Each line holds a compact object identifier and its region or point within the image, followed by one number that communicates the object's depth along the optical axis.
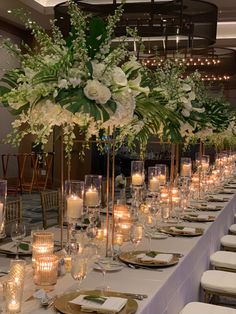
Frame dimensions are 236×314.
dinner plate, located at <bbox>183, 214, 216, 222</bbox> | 4.24
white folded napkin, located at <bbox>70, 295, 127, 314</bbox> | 2.04
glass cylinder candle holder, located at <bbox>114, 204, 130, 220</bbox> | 3.45
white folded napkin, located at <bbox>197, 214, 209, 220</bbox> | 4.31
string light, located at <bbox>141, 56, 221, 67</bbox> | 9.04
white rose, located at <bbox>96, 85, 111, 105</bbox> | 2.36
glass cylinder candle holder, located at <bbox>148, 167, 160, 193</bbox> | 4.31
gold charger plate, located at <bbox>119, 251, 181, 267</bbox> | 2.74
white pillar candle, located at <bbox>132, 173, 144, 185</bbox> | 4.43
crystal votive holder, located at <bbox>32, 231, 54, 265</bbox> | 2.42
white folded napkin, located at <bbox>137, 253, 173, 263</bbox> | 2.80
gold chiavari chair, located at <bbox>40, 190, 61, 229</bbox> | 4.41
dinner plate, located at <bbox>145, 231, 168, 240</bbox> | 3.50
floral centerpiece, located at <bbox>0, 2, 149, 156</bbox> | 2.36
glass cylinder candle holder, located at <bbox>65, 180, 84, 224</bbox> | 2.79
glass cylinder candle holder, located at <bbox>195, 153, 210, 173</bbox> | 6.23
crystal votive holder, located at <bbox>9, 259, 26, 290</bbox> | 2.06
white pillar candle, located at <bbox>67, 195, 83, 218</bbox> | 2.79
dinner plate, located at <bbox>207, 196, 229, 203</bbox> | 5.55
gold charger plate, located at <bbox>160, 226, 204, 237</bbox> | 3.60
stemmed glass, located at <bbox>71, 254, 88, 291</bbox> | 2.21
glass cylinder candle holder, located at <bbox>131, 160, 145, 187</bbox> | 4.44
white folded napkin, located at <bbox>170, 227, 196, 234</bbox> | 3.65
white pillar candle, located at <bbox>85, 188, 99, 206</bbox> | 3.26
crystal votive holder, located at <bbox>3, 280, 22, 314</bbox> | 1.97
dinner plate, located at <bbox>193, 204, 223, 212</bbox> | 4.88
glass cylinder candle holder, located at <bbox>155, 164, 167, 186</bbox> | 4.55
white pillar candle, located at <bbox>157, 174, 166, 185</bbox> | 4.64
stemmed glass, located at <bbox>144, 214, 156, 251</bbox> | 3.13
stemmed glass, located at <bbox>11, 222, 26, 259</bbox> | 2.70
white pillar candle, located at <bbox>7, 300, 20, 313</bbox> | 1.98
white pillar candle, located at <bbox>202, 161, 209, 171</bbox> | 6.63
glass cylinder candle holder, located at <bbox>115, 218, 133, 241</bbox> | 3.12
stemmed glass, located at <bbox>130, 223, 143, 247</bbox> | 2.92
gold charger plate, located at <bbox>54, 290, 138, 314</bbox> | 2.04
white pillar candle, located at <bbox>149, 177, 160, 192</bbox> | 4.32
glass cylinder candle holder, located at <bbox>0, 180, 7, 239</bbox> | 2.45
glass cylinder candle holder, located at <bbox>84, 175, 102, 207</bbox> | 3.27
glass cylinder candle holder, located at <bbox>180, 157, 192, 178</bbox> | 5.50
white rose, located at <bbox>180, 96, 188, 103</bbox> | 3.82
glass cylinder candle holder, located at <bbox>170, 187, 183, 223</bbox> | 4.20
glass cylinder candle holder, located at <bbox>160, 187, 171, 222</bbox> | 3.78
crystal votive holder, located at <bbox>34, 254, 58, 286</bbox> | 2.21
